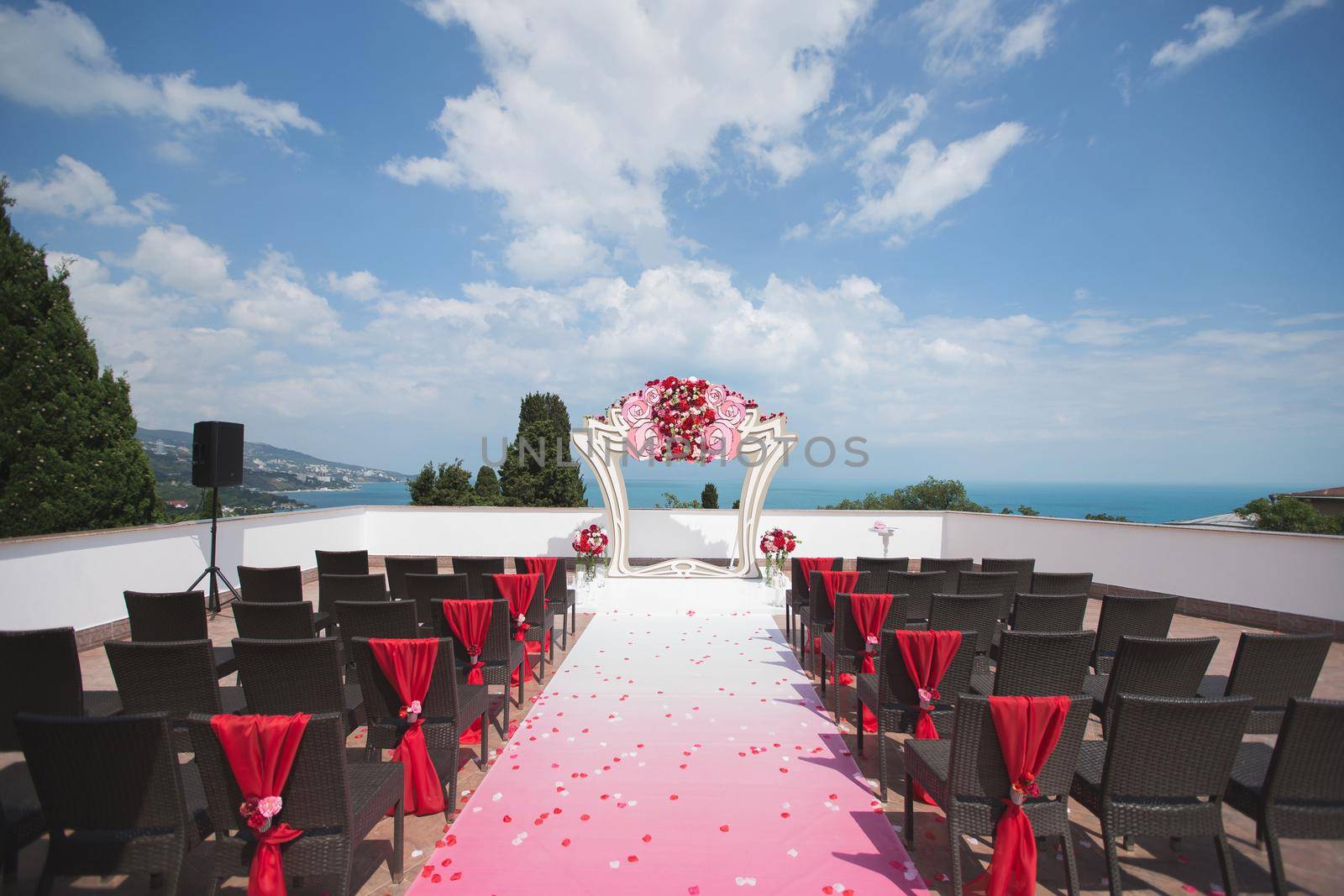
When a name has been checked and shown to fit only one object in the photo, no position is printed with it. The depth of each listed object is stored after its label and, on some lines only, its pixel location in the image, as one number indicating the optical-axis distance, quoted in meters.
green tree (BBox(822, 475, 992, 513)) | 19.59
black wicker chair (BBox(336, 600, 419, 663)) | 3.52
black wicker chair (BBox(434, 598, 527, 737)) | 3.96
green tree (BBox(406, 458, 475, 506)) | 20.69
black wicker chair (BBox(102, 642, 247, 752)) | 2.77
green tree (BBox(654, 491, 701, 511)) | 19.45
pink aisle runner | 2.45
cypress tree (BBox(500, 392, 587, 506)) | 24.34
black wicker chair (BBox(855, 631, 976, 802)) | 3.22
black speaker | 7.23
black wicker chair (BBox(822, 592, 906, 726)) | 4.17
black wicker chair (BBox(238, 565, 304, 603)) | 5.02
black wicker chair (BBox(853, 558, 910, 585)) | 5.25
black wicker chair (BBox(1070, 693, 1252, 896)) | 2.17
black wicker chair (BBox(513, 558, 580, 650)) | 5.96
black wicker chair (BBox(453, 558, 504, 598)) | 5.23
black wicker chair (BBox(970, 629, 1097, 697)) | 2.98
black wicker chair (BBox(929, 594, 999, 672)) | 3.77
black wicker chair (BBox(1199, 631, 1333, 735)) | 2.91
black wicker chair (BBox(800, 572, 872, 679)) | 5.01
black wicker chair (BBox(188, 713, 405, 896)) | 2.00
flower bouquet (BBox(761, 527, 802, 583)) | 8.65
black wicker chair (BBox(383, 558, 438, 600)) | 5.22
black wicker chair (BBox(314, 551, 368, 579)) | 5.87
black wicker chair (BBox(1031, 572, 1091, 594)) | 5.30
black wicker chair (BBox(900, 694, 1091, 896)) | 2.21
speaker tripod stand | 7.18
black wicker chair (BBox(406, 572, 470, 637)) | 4.53
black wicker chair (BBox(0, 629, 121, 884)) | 2.77
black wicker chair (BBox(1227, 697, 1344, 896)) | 2.19
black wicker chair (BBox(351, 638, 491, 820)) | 2.93
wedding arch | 8.70
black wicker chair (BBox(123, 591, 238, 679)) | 3.94
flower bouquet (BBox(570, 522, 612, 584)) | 8.54
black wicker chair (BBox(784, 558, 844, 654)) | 6.05
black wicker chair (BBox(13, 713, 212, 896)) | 1.93
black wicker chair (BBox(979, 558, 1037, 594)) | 5.66
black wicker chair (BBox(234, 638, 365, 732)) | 2.74
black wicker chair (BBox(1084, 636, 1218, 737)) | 2.86
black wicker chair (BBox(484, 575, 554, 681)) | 4.82
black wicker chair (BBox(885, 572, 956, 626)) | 4.85
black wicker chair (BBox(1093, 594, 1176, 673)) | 4.03
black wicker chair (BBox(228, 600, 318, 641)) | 3.73
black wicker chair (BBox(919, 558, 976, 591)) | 6.06
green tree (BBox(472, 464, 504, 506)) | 23.30
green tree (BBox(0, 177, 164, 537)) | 7.62
